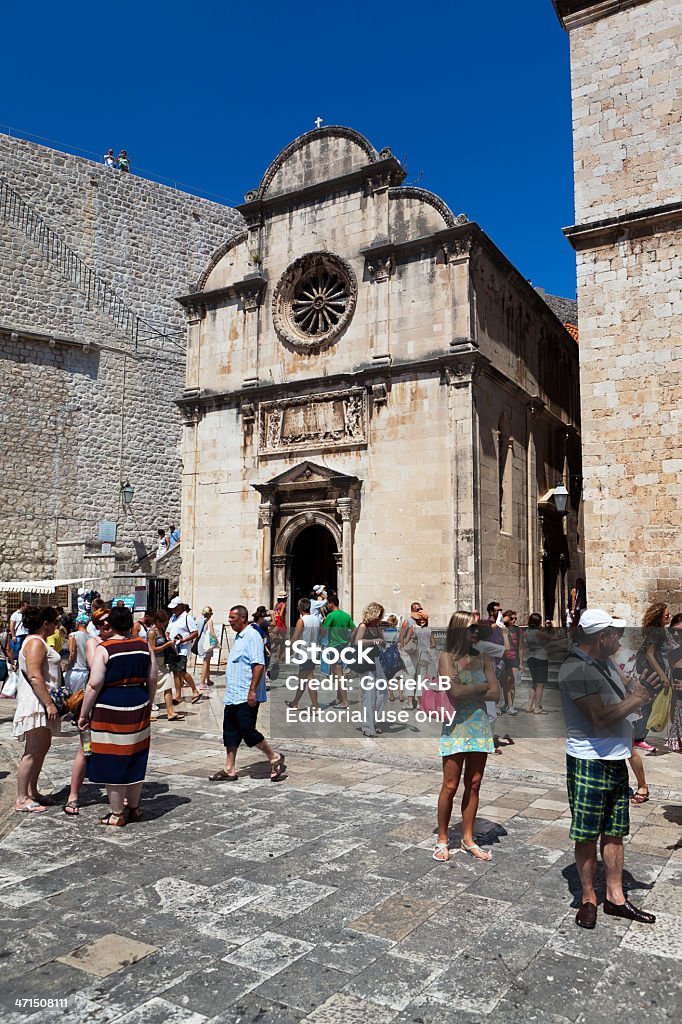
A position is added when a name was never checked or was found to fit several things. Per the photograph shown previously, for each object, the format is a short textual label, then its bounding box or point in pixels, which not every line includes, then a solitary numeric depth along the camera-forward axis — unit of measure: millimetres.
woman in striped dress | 5984
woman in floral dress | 5172
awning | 20969
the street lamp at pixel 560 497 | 15367
